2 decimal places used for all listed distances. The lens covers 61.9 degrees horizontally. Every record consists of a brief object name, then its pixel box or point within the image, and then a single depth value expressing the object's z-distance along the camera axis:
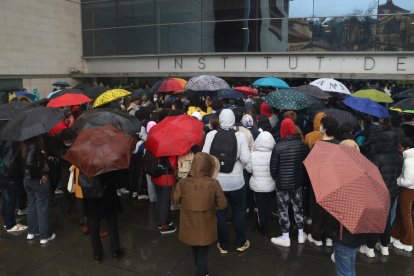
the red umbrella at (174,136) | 4.86
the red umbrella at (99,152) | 4.04
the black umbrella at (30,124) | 4.57
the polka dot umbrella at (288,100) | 6.20
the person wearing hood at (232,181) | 4.56
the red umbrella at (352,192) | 2.62
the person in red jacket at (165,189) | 5.14
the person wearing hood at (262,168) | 4.92
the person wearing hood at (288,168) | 4.68
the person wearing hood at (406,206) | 4.63
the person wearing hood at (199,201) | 3.79
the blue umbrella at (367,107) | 5.83
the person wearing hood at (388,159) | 4.45
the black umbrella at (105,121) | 5.25
